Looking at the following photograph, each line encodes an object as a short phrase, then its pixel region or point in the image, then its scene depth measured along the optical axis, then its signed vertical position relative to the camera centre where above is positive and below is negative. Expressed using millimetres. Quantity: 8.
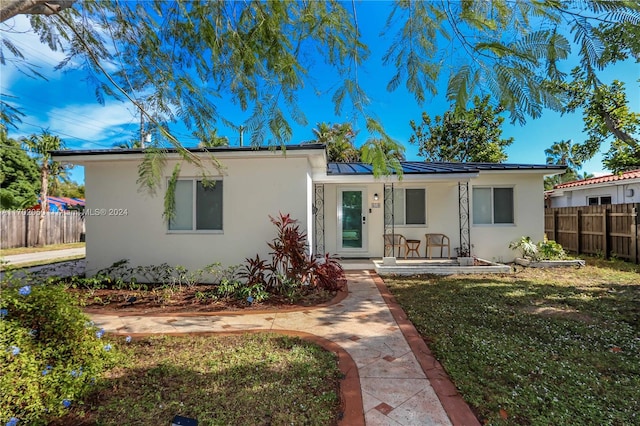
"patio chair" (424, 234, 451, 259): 9094 -772
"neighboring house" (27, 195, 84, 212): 22919 +1185
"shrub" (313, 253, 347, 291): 6035 -1288
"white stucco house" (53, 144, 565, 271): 6543 +376
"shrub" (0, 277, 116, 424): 1987 -1091
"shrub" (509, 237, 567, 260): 8984 -1018
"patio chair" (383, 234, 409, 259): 8937 -794
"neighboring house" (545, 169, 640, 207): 12719 +1409
